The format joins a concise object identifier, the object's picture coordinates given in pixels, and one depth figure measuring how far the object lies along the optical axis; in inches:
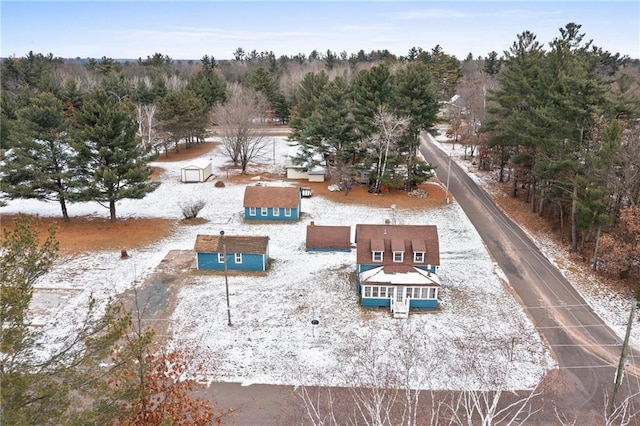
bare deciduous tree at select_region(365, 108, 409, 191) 1729.8
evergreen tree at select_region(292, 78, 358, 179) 1930.4
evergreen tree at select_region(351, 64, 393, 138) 1835.6
